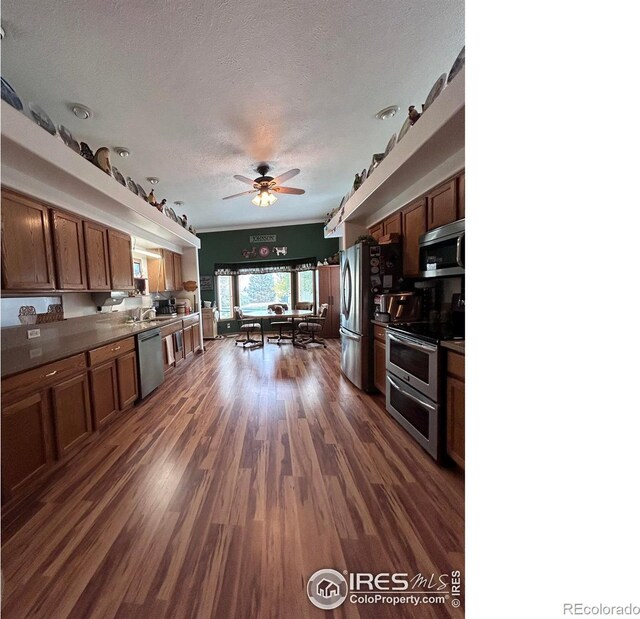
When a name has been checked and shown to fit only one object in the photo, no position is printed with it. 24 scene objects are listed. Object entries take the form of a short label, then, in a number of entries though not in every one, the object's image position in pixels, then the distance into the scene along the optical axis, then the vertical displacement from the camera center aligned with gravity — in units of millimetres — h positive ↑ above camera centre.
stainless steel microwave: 1827 +329
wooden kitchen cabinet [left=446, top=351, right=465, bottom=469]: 1594 -791
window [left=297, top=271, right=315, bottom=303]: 7031 +173
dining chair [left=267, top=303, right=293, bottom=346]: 6406 -779
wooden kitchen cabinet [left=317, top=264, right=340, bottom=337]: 6414 -103
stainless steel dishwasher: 2959 -836
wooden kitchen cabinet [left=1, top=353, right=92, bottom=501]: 1474 -844
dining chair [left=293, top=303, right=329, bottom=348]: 5781 -890
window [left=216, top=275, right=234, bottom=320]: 7160 -57
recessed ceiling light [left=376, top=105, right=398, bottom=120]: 2324 +1715
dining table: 5230 -496
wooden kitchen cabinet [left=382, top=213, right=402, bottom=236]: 2832 +794
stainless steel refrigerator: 2875 +29
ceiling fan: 3154 +1432
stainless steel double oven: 1790 -775
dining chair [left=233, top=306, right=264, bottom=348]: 5543 -956
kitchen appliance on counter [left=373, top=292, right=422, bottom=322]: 2580 -179
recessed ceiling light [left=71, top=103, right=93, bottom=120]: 2066 +1597
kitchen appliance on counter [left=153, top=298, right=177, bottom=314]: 4895 -212
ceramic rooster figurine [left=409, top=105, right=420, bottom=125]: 1926 +1369
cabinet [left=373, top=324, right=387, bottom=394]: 2729 -777
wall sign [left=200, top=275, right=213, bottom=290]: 6969 +376
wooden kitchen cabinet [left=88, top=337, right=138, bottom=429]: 2232 -835
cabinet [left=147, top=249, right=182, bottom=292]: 4492 +458
